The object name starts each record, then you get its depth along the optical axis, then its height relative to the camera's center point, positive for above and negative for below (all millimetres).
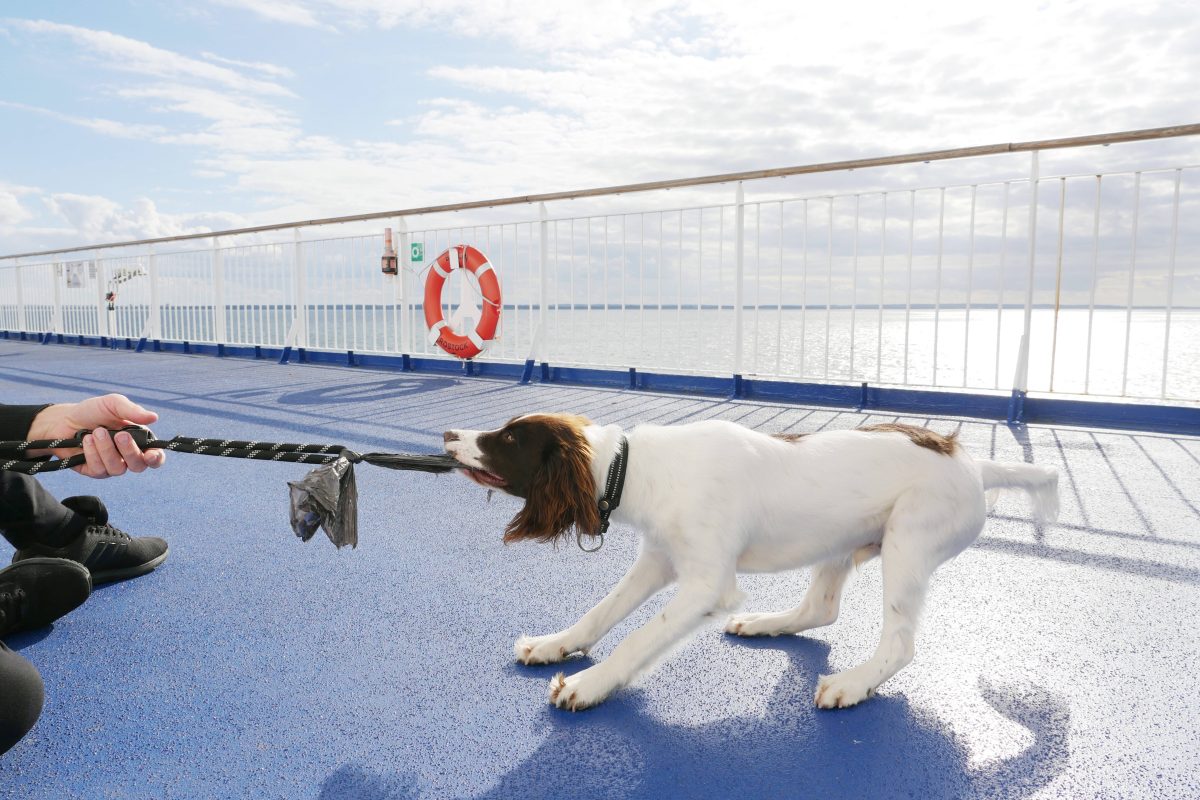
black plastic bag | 1310 -315
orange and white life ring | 6027 +121
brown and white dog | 1404 -348
